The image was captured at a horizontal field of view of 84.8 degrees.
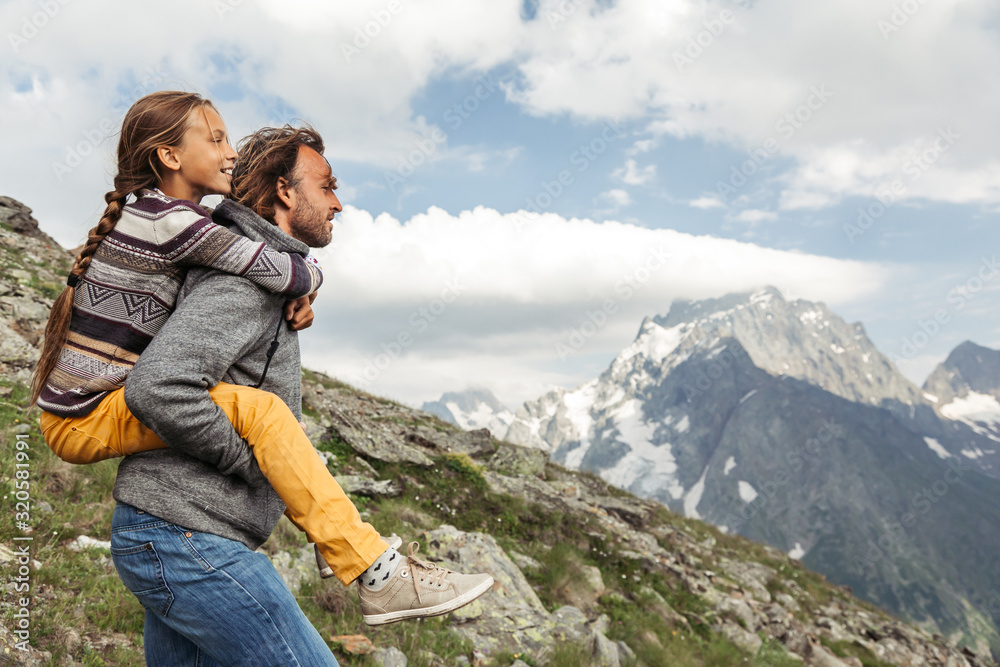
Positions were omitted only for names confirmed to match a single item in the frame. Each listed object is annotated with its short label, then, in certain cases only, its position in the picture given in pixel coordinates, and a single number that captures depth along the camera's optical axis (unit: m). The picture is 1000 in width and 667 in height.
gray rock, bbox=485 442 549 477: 15.73
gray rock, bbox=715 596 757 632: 10.67
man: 1.66
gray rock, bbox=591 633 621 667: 6.34
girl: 1.79
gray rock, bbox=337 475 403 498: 9.27
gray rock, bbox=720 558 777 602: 13.36
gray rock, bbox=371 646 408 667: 5.03
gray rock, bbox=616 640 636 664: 6.70
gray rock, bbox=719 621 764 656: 9.48
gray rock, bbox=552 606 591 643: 6.73
